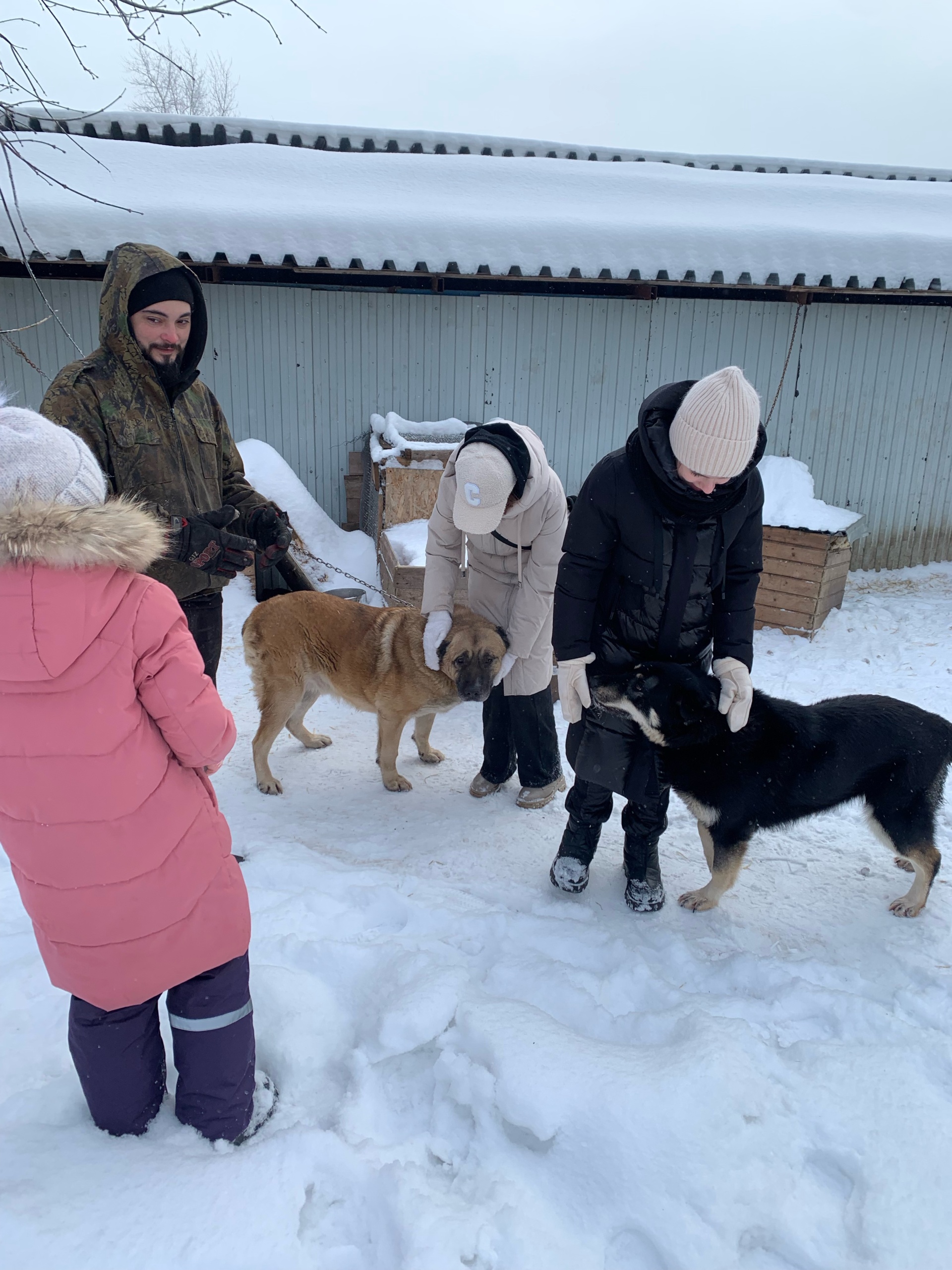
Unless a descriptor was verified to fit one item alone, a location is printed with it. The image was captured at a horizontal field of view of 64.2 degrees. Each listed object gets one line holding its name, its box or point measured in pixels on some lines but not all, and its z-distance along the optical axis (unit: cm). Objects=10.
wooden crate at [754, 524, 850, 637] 714
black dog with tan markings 309
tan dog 434
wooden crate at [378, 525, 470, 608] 577
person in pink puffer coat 161
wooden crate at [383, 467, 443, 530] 688
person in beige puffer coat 339
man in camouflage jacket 280
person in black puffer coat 255
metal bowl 646
